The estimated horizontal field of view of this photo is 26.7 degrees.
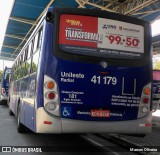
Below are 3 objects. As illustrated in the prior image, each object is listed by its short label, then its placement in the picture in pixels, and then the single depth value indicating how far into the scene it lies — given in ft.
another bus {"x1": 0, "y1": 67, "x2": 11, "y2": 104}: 80.06
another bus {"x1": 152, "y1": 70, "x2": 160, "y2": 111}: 47.50
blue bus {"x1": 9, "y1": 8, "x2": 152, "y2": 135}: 21.21
